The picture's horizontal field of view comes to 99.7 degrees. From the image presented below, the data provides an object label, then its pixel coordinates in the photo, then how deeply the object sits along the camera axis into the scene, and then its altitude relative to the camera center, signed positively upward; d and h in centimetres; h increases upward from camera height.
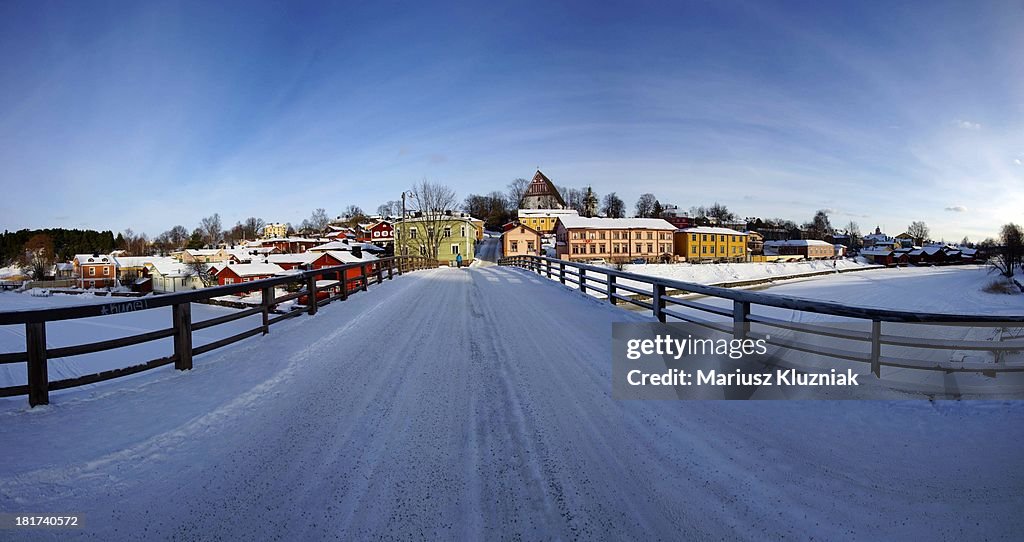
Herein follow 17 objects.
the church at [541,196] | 9544 +1247
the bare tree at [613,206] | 12304 +1293
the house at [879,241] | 12418 +284
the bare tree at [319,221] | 15800 +1178
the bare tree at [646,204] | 13000 +1439
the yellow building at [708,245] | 7325 +102
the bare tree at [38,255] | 8398 +0
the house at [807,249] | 9331 +26
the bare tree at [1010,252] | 4944 -36
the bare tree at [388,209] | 10986 +1342
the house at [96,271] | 7081 -268
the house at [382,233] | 7525 +350
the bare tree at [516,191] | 12066 +1702
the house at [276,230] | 16375 +904
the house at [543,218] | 8594 +676
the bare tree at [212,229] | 14695 +853
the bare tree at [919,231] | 15402 +669
